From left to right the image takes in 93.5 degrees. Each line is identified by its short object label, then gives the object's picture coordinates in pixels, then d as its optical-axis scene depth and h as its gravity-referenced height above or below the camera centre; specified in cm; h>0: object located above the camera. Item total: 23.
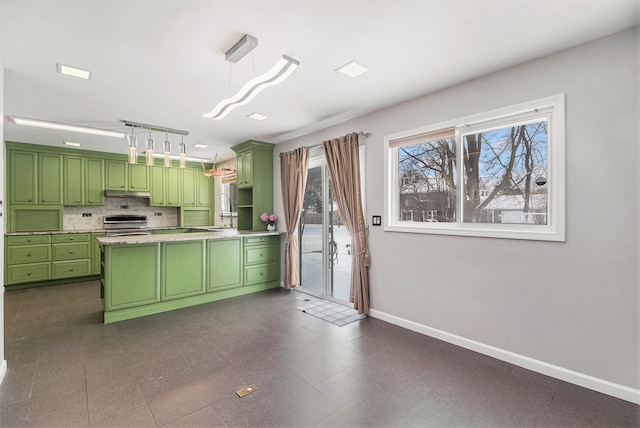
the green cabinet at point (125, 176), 615 +77
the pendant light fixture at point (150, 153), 313 +62
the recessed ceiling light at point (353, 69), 257 +126
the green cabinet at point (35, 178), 526 +63
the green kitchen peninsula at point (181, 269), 356 -79
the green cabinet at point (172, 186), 685 +61
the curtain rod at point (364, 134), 376 +97
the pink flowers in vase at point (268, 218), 522 -10
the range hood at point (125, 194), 612 +39
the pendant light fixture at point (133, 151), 312 +64
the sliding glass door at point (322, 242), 437 -46
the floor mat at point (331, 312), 359 -129
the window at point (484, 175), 246 +35
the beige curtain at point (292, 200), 473 +19
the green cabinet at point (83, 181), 573 +63
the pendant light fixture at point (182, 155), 355 +67
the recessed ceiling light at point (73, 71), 259 +126
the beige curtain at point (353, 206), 374 +7
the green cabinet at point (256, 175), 523 +66
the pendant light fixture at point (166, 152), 346 +70
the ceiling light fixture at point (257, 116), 393 +128
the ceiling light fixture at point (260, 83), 182 +86
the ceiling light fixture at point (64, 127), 403 +123
